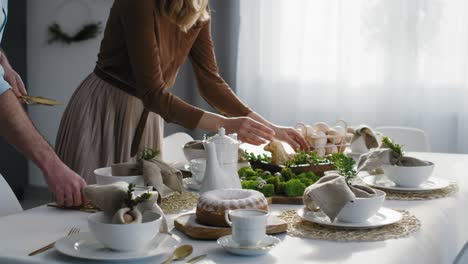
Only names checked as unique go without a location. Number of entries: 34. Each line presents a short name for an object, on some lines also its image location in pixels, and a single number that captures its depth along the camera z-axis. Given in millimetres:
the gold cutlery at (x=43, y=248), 2339
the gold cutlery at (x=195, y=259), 2281
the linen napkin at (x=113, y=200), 2354
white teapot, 2819
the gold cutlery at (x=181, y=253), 2290
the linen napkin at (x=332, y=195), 2551
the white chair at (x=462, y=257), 2362
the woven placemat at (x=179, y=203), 2779
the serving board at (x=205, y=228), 2457
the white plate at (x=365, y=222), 2546
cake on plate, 2504
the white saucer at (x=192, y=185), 3057
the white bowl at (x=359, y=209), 2554
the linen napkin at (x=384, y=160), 3043
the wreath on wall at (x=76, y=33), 7429
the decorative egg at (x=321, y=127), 3612
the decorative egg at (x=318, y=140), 3551
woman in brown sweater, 3398
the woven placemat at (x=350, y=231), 2482
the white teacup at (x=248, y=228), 2327
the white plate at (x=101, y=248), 2266
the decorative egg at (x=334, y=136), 3602
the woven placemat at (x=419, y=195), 2966
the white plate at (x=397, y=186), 3046
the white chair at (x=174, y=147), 3929
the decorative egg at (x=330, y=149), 3586
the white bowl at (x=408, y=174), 3035
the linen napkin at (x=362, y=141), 3715
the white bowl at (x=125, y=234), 2253
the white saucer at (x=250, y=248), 2313
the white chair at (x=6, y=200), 3092
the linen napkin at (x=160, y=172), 2832
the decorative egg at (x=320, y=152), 3562
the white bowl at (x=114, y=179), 2763
